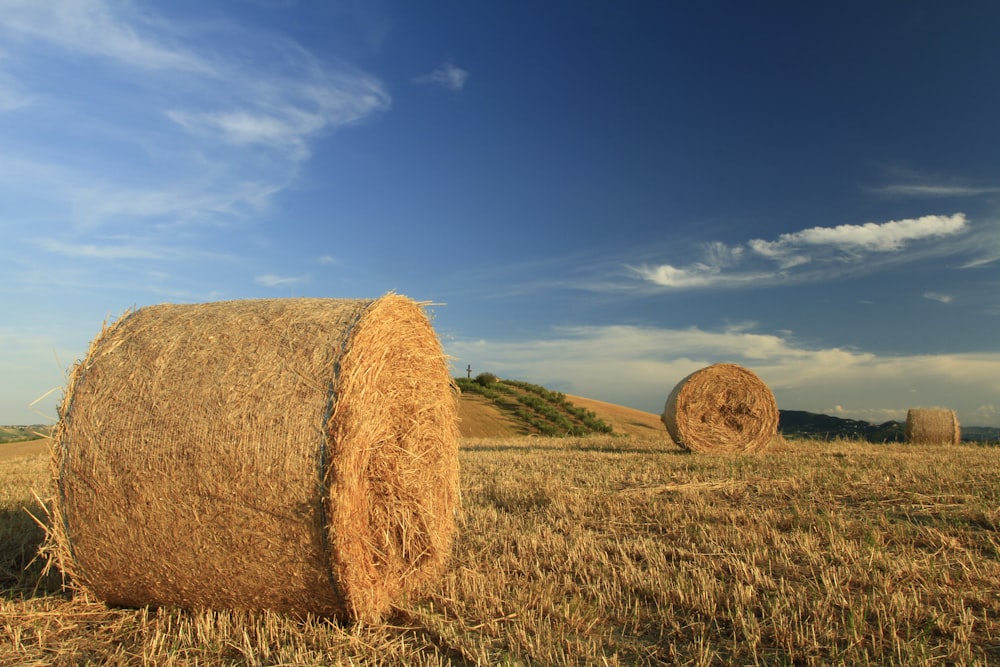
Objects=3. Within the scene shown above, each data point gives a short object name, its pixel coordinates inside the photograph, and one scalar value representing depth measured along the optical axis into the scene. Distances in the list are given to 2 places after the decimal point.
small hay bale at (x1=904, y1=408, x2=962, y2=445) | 16.64
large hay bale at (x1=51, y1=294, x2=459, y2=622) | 3.96
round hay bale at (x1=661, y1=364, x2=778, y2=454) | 13.34
